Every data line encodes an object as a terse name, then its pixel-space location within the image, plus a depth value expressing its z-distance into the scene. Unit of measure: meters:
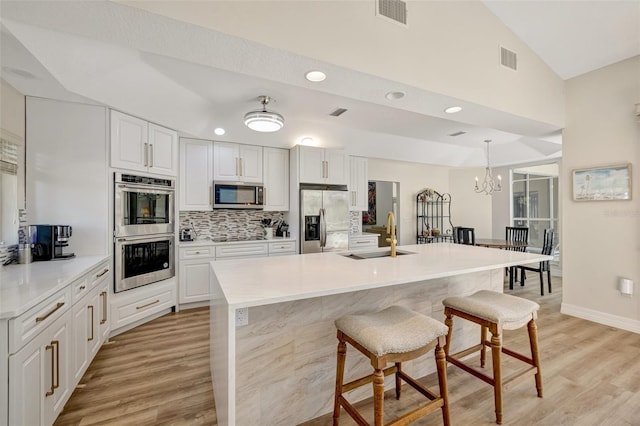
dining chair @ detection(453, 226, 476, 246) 5.01
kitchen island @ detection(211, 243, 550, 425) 1.50
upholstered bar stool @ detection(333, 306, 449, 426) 1.41
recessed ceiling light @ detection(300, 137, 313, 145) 4.49
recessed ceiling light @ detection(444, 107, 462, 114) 2.72
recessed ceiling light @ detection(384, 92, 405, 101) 2.40
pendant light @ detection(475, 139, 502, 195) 6.18
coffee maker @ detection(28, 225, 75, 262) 2.36
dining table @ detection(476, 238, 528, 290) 4.65
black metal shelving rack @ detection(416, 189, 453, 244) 6.40
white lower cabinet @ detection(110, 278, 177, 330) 2.93
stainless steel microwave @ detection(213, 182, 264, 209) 4.15
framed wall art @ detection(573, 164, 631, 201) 3.13
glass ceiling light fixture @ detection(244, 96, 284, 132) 2.73
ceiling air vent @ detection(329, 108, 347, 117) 3.73
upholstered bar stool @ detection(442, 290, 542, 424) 1.79
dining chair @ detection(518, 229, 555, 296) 4.38
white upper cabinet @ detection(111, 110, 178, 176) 2.89
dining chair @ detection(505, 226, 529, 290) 4.79
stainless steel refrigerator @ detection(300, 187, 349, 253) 4.41
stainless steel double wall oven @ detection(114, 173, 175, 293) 2.93
